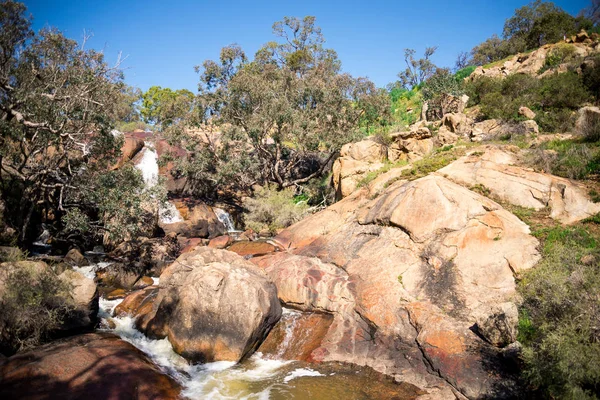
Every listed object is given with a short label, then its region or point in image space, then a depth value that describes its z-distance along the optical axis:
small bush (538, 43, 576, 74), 25.58
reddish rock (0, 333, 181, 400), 7.54
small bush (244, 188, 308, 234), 22.38
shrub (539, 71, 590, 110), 20.19
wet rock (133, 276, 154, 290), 15.78
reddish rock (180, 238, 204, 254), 19.52
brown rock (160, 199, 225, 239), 22.48
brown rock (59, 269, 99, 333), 10.86
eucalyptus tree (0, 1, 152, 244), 14.19
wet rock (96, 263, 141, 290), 15.80
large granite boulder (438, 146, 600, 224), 11.66
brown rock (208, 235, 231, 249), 19.42
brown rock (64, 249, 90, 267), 16.77
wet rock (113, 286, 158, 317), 12.71
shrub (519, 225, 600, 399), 6.34
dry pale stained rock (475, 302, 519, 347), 8.80
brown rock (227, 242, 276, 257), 16.81
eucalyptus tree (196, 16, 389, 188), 25.06
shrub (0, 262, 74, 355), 9.07
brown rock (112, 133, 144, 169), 27.16
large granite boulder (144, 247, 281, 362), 10.15
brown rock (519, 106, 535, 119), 20.06
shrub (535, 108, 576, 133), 18.11
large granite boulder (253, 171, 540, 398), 9.04
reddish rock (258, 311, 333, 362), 10.59
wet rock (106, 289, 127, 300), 14.32
